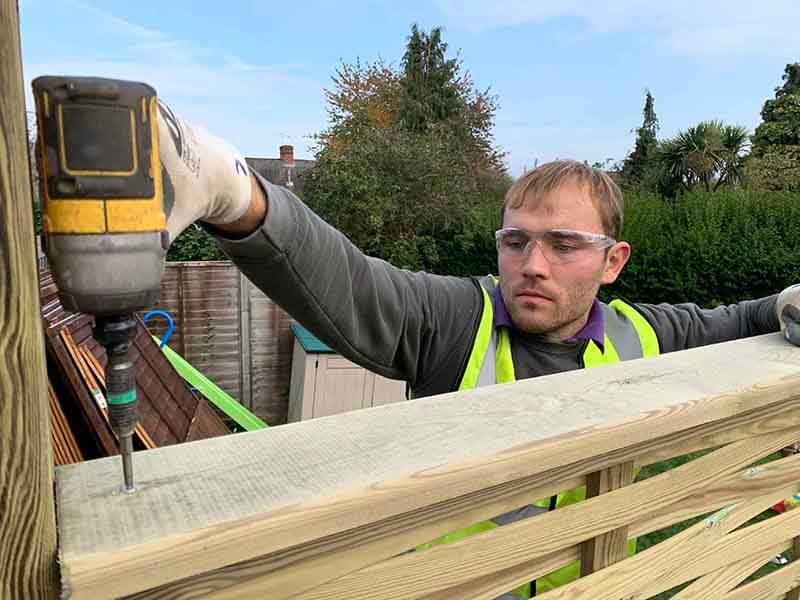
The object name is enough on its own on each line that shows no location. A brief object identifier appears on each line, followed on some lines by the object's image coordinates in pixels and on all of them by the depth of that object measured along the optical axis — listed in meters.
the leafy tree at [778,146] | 13.91
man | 1.26
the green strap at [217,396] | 5.09
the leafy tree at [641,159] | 19.31
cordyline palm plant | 16.36
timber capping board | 0.61
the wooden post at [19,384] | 0.55
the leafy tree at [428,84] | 19.20
